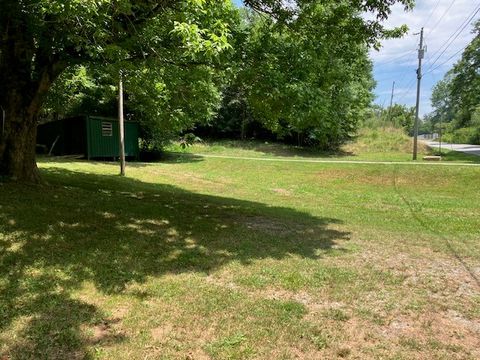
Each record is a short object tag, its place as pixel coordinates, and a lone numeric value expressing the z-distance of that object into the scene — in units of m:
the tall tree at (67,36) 5.24
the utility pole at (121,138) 15.04
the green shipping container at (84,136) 21.50
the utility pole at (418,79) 27.69
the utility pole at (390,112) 79.57
